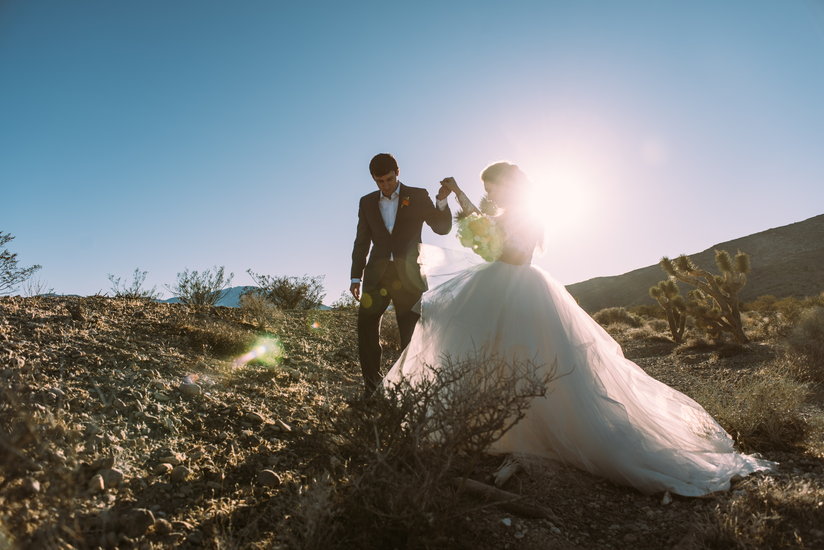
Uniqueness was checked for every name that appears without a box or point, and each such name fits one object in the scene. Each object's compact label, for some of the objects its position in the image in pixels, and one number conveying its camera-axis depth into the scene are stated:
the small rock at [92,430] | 2.61
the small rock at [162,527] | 2.03
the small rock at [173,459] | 2.61
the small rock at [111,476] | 2.24
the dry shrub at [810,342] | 7.09
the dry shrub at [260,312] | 7.30
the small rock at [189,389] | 3.63
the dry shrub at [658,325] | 18.26
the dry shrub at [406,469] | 1.90
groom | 4.46
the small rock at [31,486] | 1.87
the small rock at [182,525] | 2.09
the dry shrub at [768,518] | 2.14
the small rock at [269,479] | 2.59
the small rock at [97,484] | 2.15
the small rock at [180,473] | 2.46
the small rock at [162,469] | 2.48
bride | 2.99
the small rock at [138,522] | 1.96
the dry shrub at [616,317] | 21.56
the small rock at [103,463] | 2.34
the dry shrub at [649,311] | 24.77
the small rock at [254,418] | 3.50
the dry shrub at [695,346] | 11.15
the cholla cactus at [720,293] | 11.05
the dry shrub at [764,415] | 3.83
